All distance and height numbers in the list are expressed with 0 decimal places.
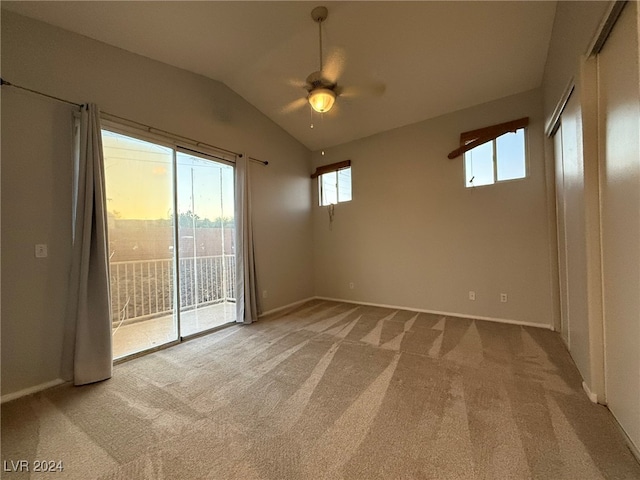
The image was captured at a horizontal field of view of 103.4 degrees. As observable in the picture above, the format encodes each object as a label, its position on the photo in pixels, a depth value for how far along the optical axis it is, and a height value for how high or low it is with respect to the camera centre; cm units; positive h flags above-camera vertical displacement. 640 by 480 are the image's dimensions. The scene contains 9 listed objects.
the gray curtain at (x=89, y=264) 224 -16
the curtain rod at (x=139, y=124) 204 +132
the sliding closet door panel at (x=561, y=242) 261 -10
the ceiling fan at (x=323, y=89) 238 +148
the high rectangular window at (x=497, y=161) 338 +105
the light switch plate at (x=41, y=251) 215 -3
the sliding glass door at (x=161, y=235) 293 +12
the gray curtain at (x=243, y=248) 373 -9
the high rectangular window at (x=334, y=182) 488 +115
